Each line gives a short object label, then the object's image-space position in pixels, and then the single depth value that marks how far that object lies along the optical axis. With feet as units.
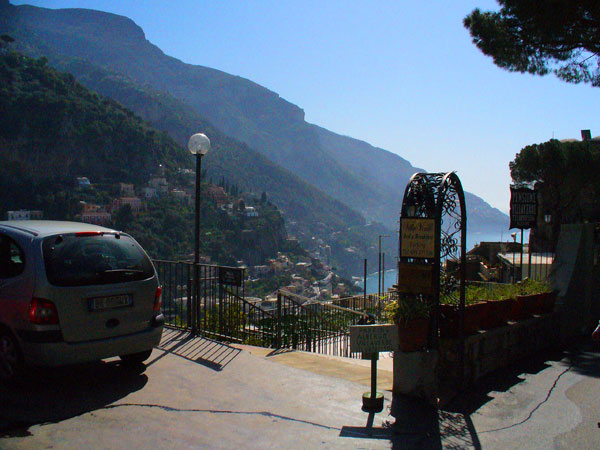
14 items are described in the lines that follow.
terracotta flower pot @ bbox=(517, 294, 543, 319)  26.20
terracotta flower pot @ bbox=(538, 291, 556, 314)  28.25
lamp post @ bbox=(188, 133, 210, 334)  26.43
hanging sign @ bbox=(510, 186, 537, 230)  34.96
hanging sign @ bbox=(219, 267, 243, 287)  25.33
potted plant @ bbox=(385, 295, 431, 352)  17.58
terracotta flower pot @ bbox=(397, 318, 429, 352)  17.57
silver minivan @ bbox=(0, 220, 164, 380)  15.79
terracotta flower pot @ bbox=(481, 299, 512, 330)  22.47
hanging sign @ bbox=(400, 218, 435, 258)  17.83
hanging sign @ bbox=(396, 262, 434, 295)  17.80
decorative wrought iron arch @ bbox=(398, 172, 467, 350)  17.81
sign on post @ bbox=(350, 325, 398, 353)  16.49
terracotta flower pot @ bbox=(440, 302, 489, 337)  19.60
